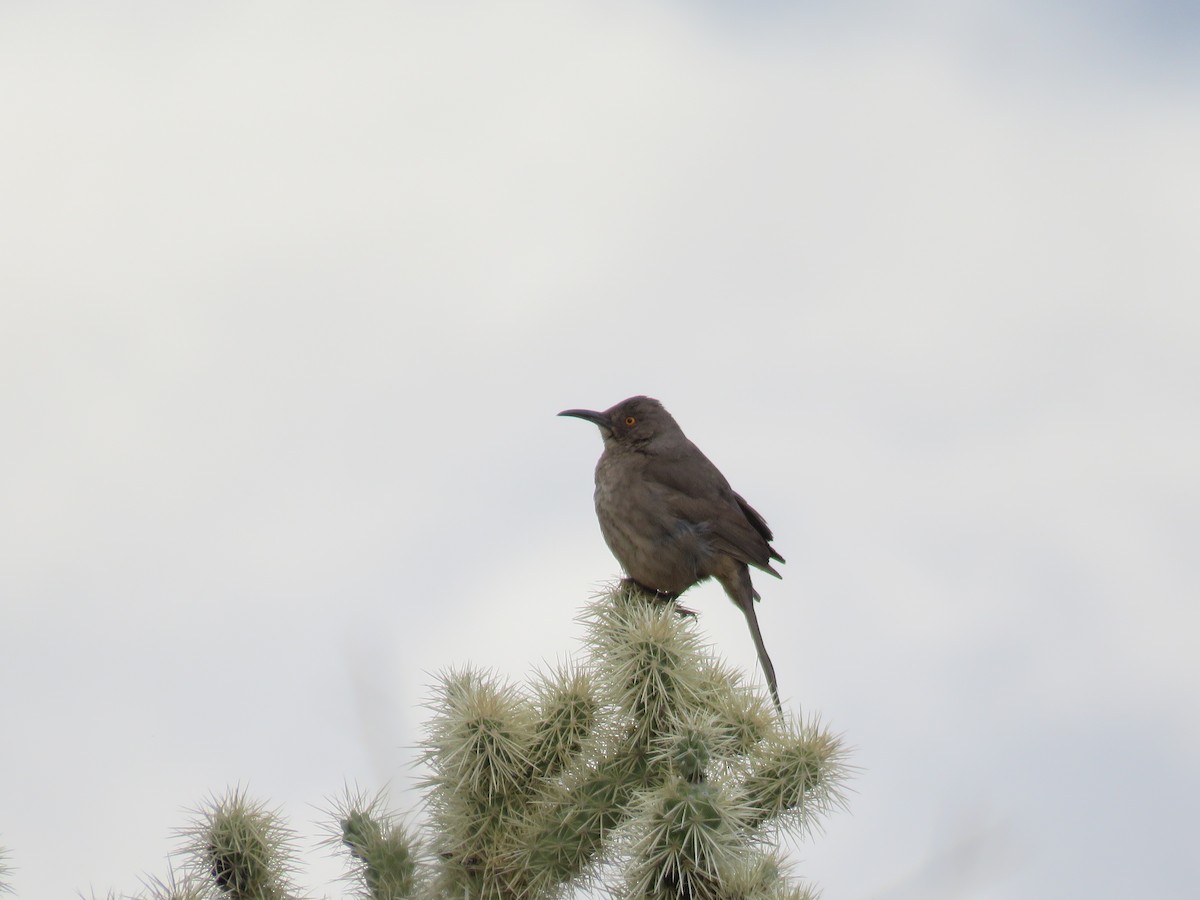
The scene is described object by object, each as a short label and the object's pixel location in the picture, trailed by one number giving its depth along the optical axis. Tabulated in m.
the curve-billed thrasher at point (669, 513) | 15.13
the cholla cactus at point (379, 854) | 7.10
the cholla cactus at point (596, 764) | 8.08
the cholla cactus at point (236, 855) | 8.18
